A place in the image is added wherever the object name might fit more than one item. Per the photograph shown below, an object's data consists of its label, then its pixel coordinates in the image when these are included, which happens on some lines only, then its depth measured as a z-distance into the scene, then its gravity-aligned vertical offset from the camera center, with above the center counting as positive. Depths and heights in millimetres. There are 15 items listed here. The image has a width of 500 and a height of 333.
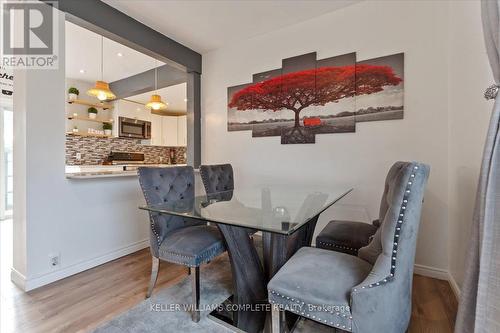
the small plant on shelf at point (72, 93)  4468 +1405
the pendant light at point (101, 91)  3359 +1090
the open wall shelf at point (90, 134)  4318 +615
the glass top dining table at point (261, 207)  1223 -289
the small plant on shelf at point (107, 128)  4906 +810
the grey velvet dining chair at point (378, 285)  925 -514
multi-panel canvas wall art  2264 +764
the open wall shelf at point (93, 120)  4471 +940
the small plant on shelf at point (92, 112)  4790 +1117
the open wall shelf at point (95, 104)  4477 +1261
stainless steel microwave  4969 +846
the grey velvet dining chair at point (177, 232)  1530 -513
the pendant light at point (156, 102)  4055 +1108
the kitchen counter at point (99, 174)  2161 -84
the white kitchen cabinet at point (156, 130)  5826 +907
